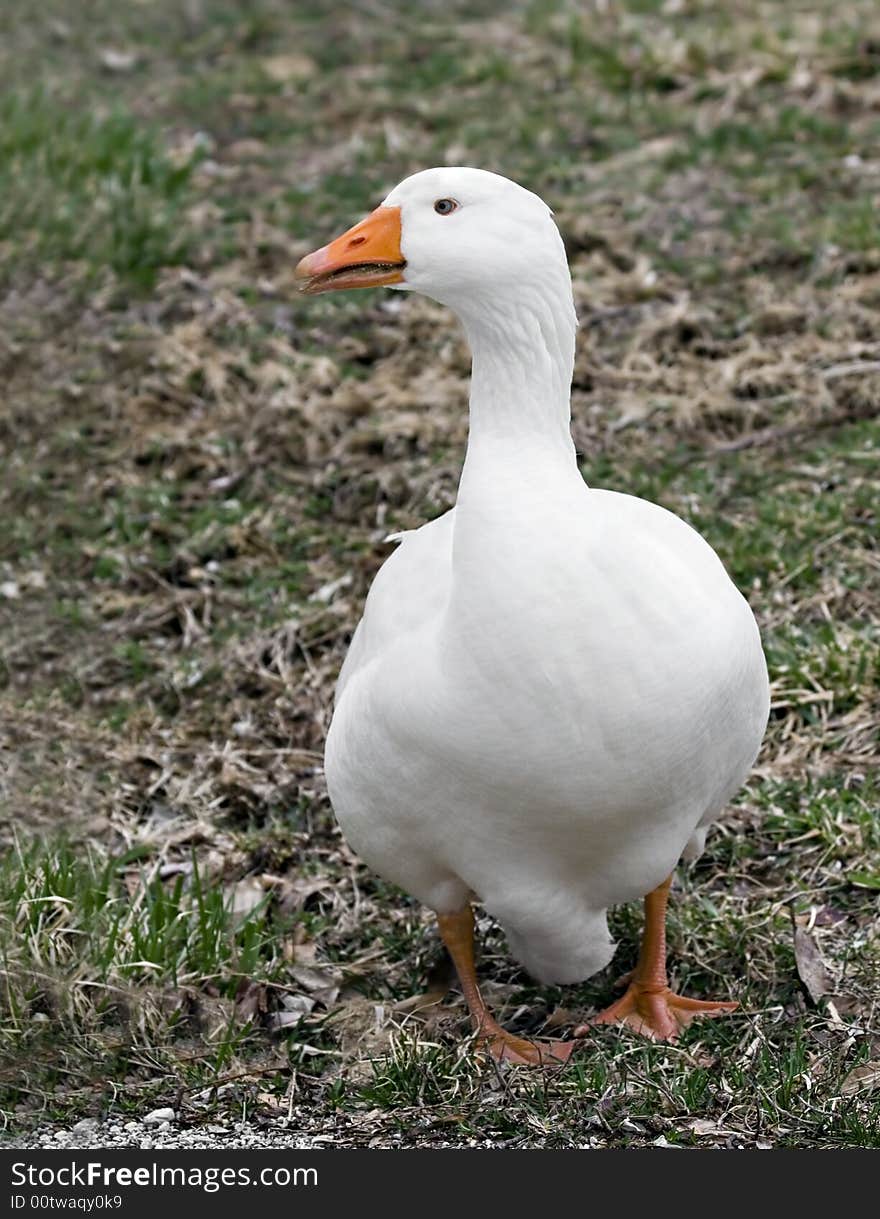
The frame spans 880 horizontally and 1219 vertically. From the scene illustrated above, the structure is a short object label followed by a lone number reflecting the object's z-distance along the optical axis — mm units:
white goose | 7180
